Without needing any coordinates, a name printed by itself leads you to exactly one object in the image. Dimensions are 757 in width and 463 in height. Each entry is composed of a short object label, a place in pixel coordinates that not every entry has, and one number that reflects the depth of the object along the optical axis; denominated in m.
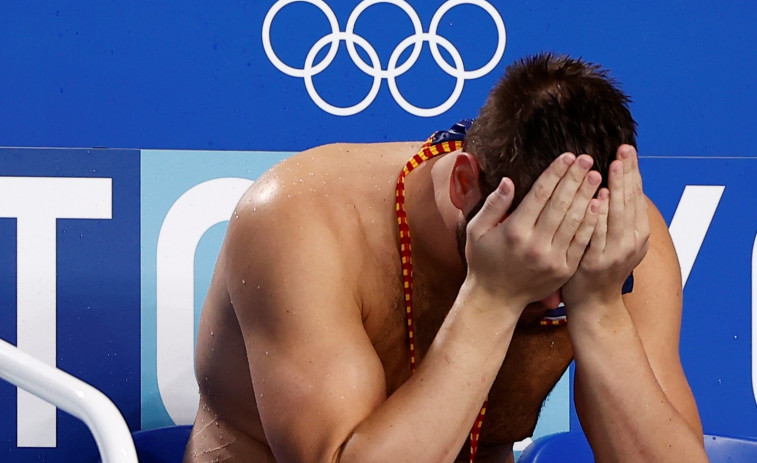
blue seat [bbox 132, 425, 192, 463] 10.23
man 9.58
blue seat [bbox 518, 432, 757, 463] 10.20
